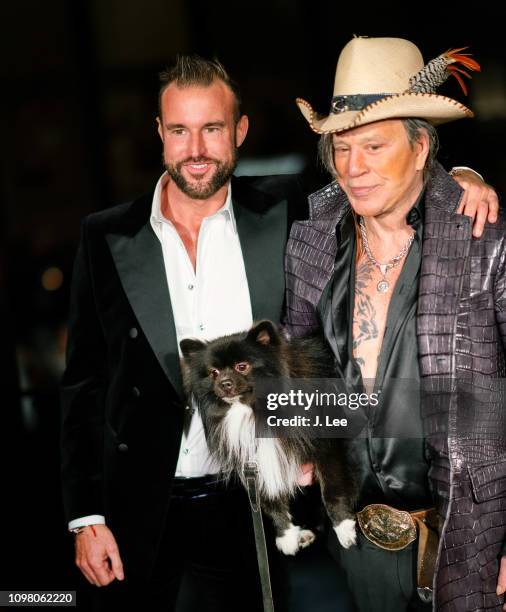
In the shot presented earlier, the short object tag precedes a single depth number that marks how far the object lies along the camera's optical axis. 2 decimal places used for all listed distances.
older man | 2.34
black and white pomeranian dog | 2.57
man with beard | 2.66
